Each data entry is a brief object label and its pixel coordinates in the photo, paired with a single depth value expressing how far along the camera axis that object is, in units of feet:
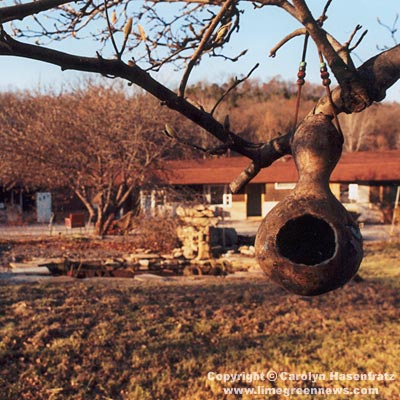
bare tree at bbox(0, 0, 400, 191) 5.80
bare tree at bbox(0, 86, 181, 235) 61.52
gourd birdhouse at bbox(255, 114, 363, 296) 5.45
